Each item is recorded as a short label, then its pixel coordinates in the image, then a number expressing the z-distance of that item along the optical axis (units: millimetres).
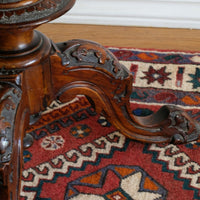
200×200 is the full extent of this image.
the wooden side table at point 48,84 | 1718
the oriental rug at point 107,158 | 1951
